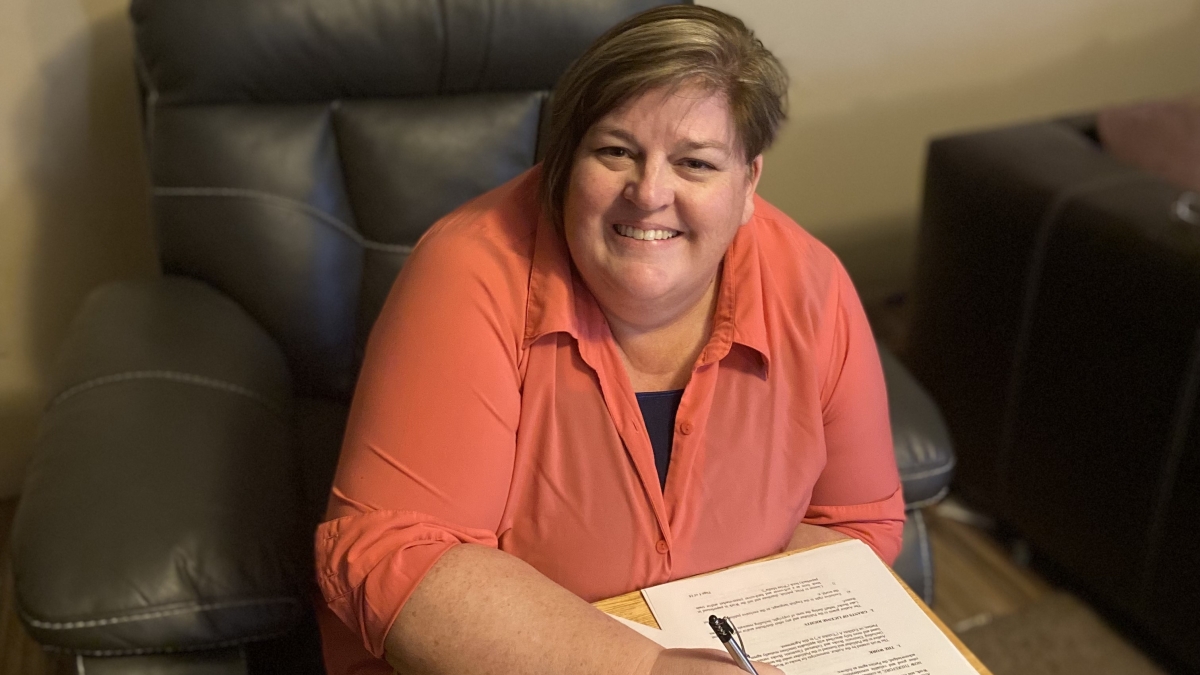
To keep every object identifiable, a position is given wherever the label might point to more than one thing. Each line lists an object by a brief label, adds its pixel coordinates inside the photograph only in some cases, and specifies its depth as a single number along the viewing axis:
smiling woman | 0.91
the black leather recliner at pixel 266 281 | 1.08
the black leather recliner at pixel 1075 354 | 1.60
